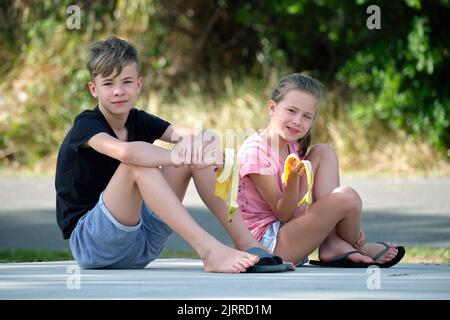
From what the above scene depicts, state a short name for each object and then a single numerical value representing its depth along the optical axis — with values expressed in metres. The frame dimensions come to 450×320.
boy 8.92
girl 9.69
